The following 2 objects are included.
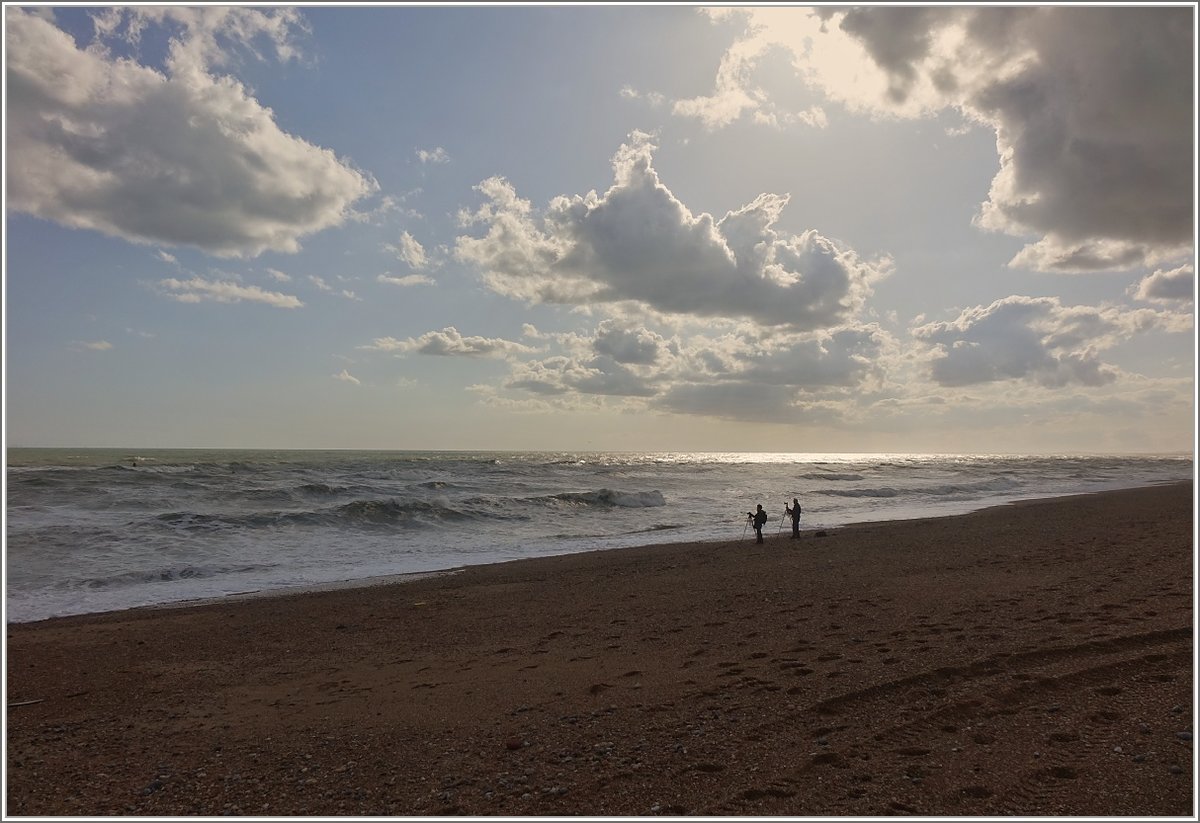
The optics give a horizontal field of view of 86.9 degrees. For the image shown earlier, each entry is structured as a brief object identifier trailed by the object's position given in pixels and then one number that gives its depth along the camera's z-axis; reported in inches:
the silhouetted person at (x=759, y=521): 798.6
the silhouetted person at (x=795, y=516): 842.8
